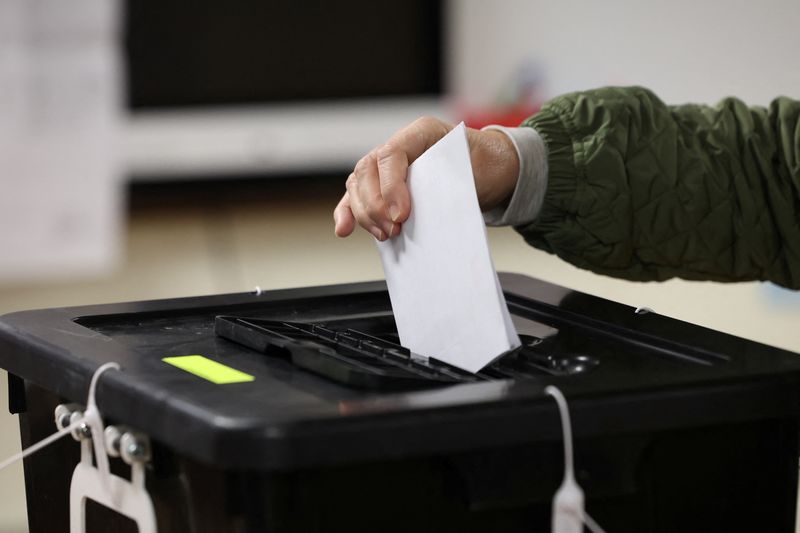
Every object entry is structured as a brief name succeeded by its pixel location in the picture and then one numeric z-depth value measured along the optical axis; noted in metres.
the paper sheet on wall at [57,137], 4.87
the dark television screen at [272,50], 5.50
